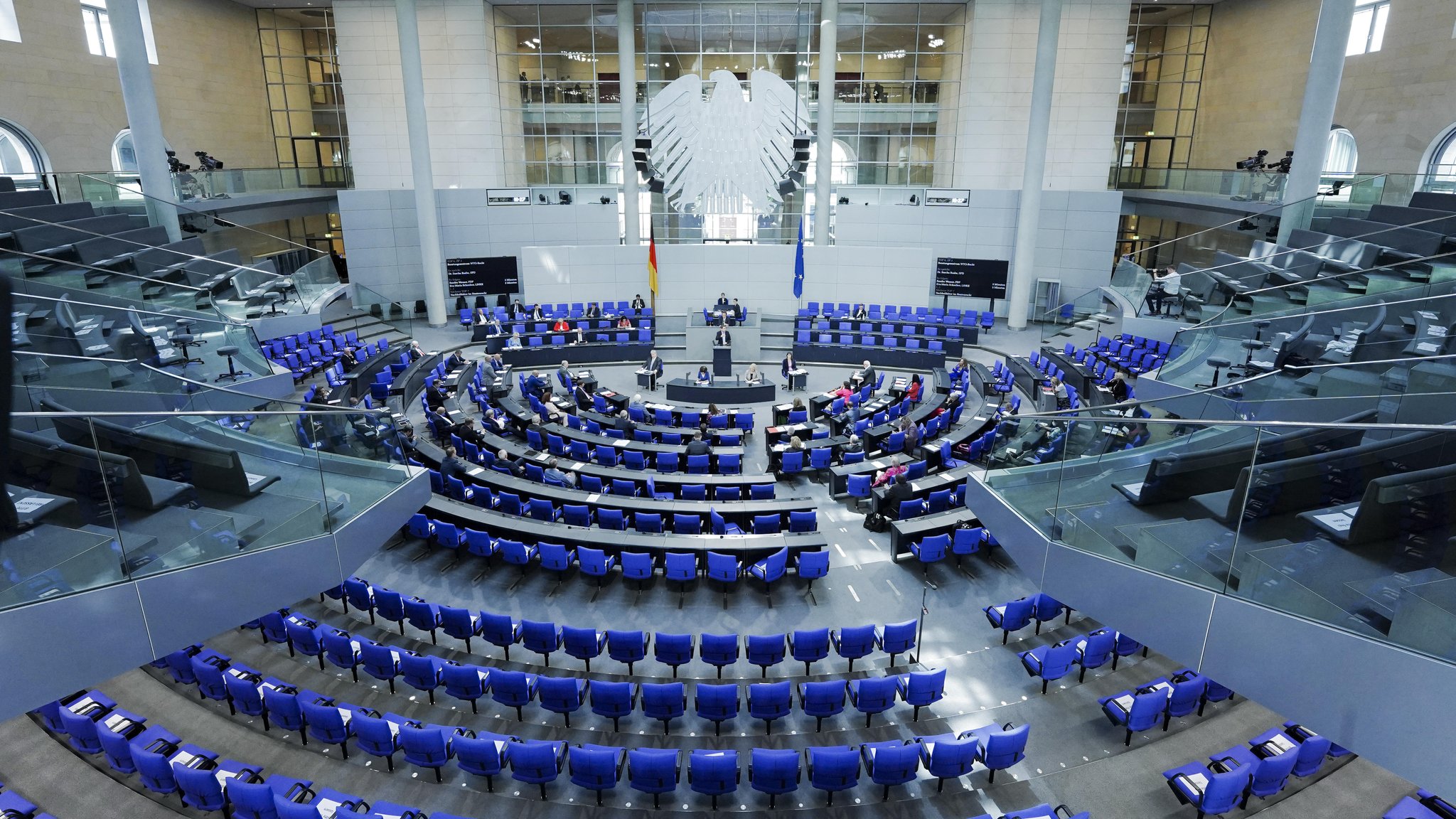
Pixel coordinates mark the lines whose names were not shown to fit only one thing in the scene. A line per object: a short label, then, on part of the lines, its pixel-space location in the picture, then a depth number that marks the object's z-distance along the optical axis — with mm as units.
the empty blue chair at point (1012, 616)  9062
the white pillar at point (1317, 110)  16703
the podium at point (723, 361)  20484
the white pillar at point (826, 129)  24641
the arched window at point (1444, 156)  18891
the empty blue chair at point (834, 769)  6805
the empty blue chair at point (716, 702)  7645
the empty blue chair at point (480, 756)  6945
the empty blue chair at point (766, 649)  8453
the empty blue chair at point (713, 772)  6770
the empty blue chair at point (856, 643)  8617
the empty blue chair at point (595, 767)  6781
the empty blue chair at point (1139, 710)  7410
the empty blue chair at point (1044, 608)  9258
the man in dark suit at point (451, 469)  12422
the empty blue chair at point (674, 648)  8430
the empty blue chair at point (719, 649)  8398
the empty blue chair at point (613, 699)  7691
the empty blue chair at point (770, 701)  7629
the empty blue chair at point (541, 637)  8586
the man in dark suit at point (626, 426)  15528
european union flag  23250
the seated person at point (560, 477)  12828
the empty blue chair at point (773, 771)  6781
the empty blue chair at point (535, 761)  6852
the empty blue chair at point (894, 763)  6859
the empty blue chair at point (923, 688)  7777
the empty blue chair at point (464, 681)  7859
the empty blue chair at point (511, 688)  7773
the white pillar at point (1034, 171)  23188
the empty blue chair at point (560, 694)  7695
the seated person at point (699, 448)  13930
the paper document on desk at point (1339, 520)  4660
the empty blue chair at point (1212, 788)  6367
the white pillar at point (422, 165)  23141
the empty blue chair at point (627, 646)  8492
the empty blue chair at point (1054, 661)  8141
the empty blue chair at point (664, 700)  7676
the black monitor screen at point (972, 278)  25672
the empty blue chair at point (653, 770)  6781
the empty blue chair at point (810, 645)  8531
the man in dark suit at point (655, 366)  19938
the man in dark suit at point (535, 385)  18266
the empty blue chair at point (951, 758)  6883
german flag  23517
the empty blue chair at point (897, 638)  8633
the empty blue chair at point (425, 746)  7016
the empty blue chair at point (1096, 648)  8305
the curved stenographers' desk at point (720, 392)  18766
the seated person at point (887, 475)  12898
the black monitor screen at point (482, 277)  25656
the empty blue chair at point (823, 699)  7699
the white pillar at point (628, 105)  25234
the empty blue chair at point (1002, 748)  6926
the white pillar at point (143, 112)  17812
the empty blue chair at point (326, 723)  7406
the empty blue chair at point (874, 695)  7773
